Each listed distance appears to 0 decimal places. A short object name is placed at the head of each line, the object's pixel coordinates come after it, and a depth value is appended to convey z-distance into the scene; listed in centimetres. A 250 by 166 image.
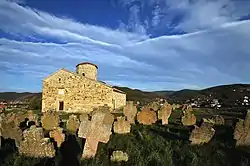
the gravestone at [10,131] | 659
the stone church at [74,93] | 2523
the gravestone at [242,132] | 591
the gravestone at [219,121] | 953
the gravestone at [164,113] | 1073
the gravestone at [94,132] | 511
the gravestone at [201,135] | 615
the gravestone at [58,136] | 607
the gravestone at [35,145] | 511
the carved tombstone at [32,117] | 1056
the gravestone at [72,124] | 877
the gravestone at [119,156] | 475
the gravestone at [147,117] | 1070
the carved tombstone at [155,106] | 1460
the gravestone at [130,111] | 1110
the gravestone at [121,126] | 842
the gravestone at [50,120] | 962
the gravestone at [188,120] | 1005
